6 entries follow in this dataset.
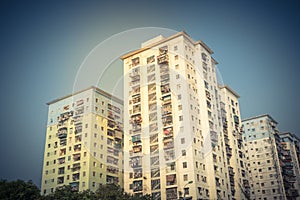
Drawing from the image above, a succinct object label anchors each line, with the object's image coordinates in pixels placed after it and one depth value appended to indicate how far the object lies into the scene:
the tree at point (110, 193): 43.53
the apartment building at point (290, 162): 83.56
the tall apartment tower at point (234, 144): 60.81
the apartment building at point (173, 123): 50.16
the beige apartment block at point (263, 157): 80.53
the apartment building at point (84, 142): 62.22
